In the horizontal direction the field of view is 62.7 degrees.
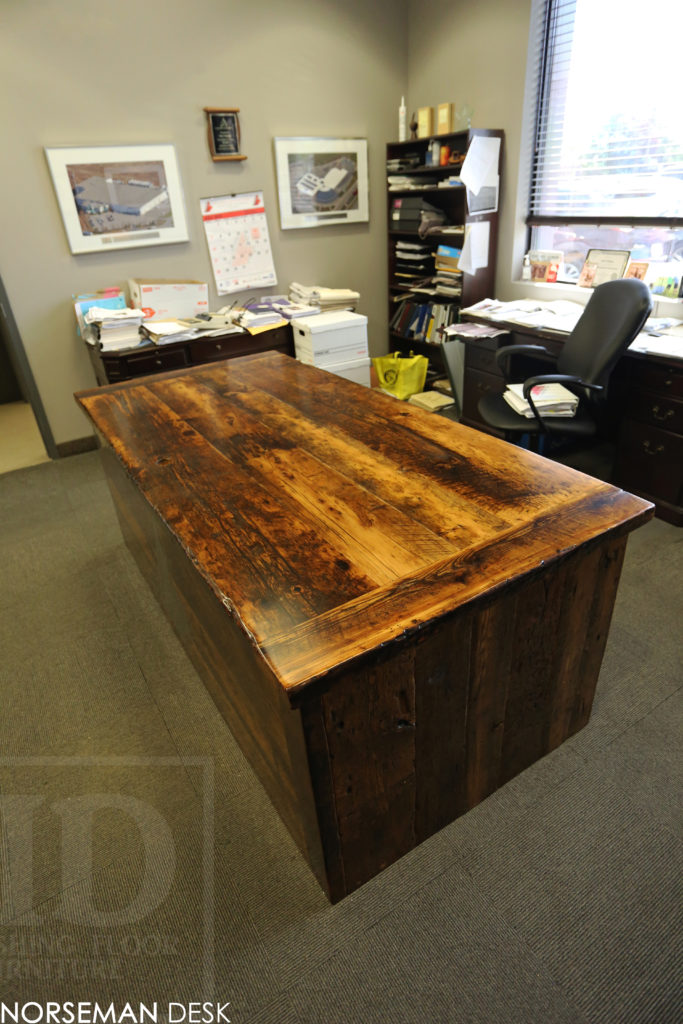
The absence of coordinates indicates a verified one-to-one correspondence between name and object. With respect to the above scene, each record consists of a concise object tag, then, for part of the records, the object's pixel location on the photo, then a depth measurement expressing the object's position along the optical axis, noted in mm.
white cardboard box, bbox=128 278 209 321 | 3498
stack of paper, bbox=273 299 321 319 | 3813
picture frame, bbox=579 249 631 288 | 3104
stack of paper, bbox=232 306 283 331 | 3691
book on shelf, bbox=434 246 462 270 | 3723
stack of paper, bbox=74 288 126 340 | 3395
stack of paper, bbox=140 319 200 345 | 3350
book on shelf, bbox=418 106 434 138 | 3764
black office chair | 2320
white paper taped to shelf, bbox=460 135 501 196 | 3369
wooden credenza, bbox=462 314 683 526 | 2479
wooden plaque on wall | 3484
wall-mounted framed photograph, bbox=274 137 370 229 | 3840
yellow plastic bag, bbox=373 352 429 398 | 4117
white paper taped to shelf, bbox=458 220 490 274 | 3594
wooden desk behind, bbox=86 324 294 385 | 3305
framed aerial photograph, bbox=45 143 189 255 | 3213
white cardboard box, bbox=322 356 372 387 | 3844
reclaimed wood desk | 1054
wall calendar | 3713
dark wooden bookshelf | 3607
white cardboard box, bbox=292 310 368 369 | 3662
